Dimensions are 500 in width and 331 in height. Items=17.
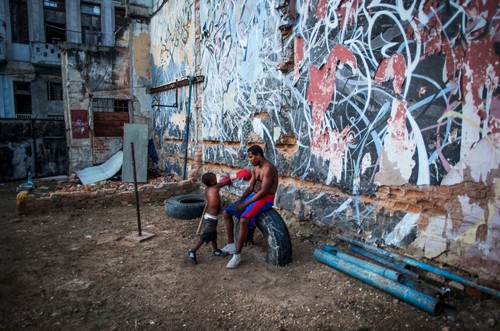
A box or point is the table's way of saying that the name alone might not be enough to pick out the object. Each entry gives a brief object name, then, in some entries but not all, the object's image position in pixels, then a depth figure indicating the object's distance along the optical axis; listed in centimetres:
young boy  410
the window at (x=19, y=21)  1685
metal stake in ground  500
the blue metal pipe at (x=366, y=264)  311
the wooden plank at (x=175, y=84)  812
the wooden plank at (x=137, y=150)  978
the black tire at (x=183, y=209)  613
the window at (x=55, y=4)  1786
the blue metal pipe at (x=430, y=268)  278
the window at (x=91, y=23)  1912
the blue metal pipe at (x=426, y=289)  281
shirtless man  396
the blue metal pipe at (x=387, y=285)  277
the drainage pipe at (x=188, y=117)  836
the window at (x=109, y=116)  1075
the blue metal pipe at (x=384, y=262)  321
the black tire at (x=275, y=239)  388
